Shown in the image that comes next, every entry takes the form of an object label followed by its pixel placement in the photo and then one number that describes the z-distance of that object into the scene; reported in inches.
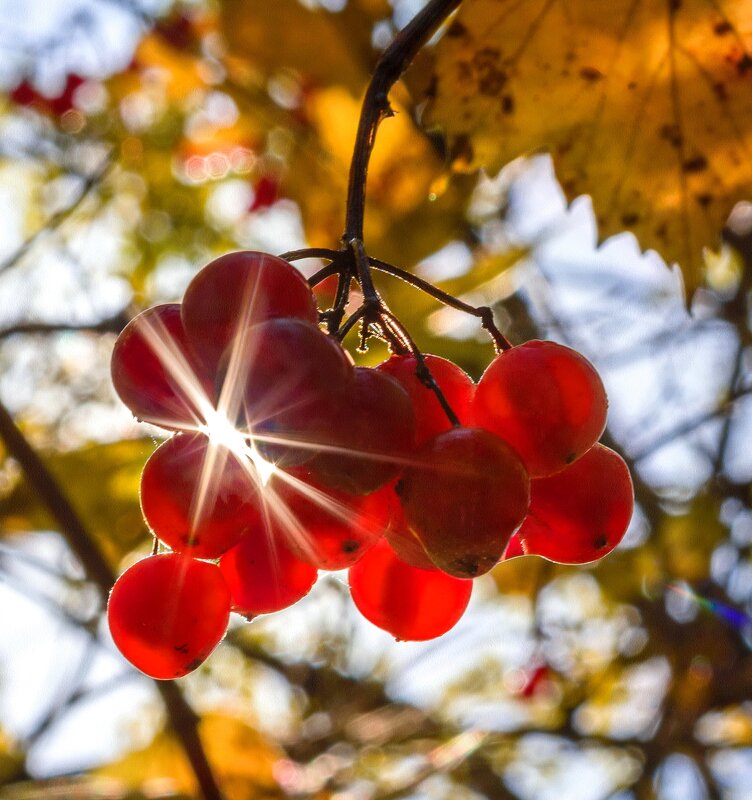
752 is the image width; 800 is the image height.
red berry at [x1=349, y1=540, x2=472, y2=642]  7.3
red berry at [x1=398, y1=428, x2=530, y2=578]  6.7
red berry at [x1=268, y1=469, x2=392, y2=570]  6.9
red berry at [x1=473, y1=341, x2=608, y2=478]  6.9
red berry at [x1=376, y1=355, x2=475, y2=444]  7.1
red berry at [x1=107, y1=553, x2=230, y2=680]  7.0
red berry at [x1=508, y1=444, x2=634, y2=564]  7.1
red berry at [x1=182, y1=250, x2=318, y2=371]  6.8
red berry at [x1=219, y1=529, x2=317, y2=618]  7.1
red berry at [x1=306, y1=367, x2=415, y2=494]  6.7
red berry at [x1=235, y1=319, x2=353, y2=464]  6.6
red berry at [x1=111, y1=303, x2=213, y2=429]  6.9
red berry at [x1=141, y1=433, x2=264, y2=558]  6.9
